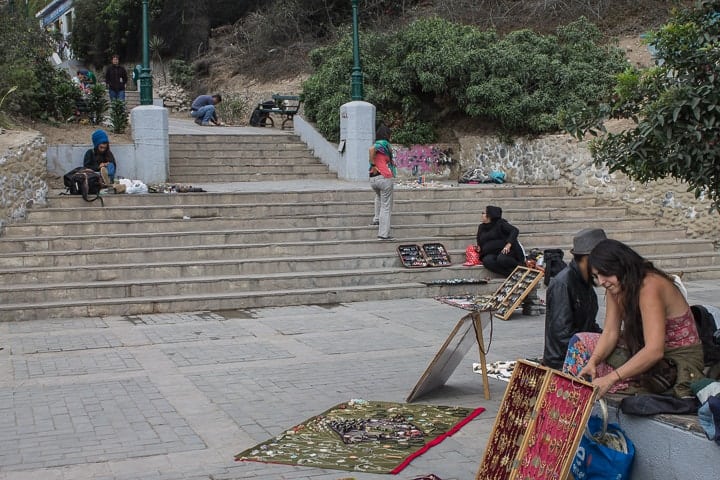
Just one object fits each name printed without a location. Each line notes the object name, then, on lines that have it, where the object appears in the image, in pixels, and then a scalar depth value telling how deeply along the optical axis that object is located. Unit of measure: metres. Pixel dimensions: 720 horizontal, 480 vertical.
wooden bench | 22.95
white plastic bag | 14.21
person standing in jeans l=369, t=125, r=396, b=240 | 13.13
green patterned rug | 5.60
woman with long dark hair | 4.97
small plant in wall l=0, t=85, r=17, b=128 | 14.74
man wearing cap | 6.91
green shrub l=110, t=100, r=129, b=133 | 17.55
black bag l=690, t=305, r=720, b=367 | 5.56
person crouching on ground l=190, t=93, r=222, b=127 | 23.27
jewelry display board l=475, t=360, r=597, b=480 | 4.58
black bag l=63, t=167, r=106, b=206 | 13.66
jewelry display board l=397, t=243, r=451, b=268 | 12.86
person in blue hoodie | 14.63
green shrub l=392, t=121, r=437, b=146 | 19.64
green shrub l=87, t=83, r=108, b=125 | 17.94
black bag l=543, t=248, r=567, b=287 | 9.30
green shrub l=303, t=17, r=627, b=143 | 18.72
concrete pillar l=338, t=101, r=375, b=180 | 18.14
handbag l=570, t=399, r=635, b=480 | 4.84
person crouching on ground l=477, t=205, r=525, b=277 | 12.48
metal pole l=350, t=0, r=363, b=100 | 17.91
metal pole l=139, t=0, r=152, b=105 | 16.34
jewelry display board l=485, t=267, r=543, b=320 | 10.49
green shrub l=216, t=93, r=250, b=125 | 25.97
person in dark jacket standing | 22.27
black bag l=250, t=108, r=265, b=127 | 23.52
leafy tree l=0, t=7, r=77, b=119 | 16.22
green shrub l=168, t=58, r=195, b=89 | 32.25
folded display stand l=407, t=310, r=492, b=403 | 6.93
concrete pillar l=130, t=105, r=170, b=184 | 16.22
